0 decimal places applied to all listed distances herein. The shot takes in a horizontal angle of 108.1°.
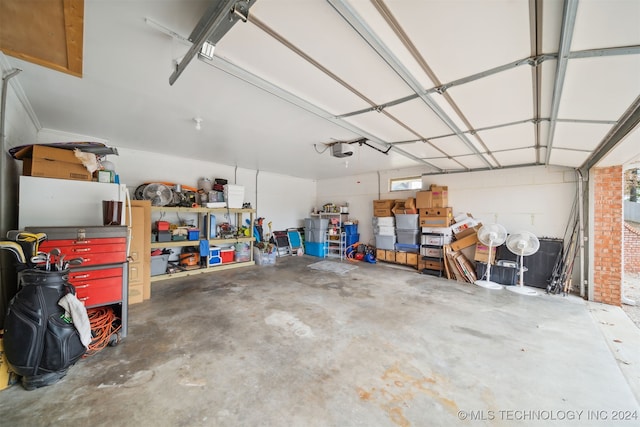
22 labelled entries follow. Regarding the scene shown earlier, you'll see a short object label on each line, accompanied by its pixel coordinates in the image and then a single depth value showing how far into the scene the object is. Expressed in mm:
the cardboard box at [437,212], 5535
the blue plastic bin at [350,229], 7523
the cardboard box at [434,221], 5547
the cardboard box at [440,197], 5652
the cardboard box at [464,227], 5487
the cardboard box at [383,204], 6589
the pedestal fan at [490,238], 4578
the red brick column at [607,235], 3871
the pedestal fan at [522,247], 4258
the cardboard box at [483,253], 4930
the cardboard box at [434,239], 5633
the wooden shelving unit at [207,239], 4777
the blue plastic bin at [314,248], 7582
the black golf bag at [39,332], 1731
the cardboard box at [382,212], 6582
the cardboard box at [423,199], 5816
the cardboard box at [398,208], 6270
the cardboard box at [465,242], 5160
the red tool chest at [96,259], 2263
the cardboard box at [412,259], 6048
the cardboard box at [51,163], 2441
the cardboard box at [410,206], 6066
